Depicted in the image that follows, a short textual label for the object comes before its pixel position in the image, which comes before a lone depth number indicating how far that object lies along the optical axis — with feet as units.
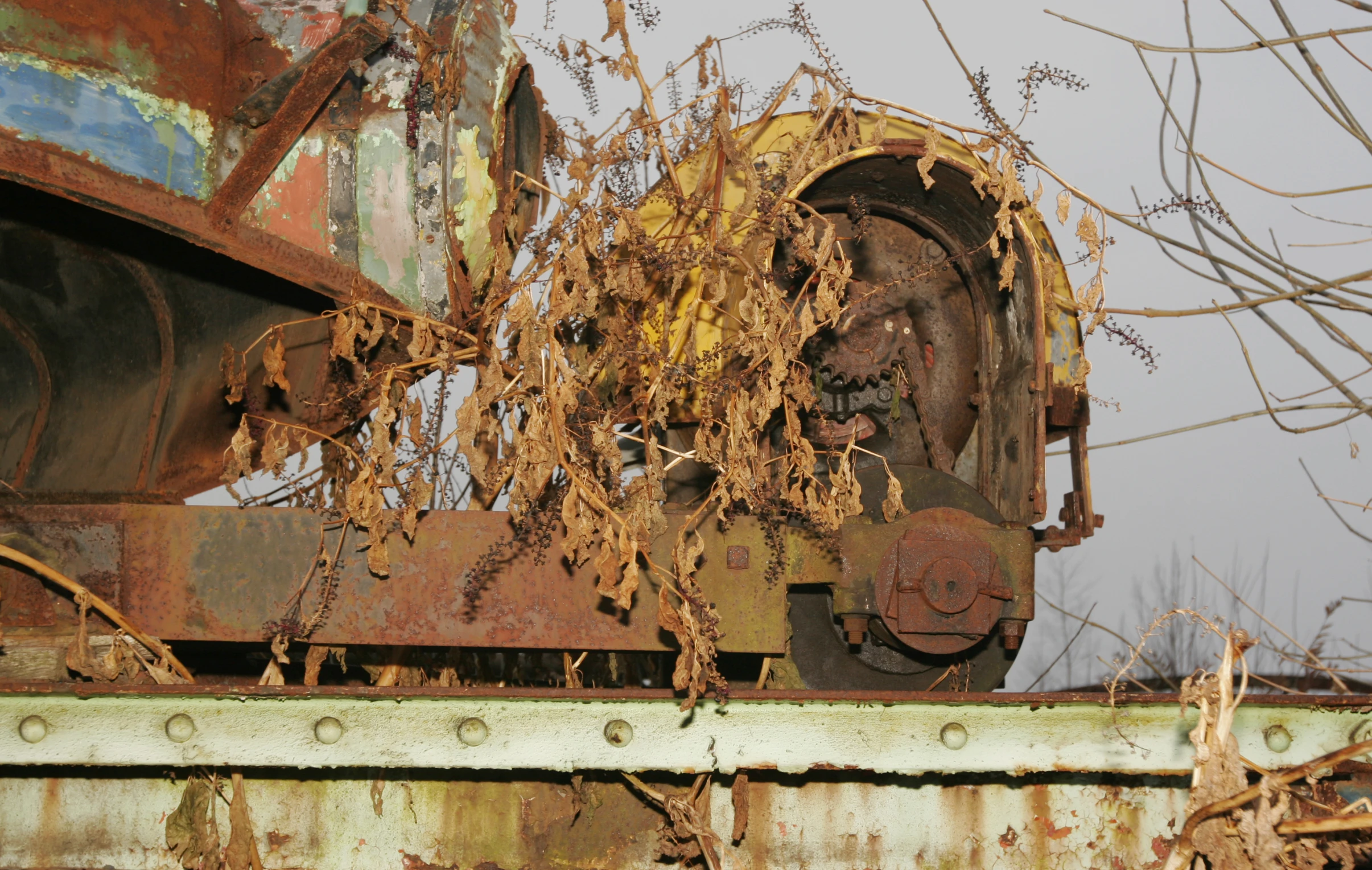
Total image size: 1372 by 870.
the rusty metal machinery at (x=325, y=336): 6.71
